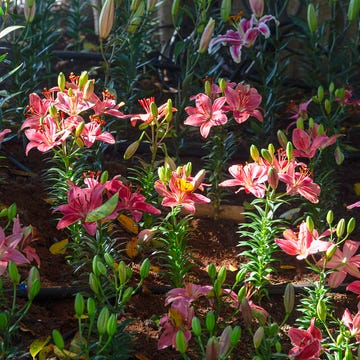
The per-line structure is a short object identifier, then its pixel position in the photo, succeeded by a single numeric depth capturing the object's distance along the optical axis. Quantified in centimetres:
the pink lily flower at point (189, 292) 195
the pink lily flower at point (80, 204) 197
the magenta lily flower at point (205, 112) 244
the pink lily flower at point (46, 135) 219
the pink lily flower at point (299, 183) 212
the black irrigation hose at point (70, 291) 220
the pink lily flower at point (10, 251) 183
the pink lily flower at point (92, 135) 221
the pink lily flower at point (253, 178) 212
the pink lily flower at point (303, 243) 193
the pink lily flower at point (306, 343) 186
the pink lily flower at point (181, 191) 207
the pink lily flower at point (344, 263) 195
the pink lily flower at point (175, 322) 188
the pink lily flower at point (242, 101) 248
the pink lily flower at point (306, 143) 238
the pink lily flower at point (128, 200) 204
